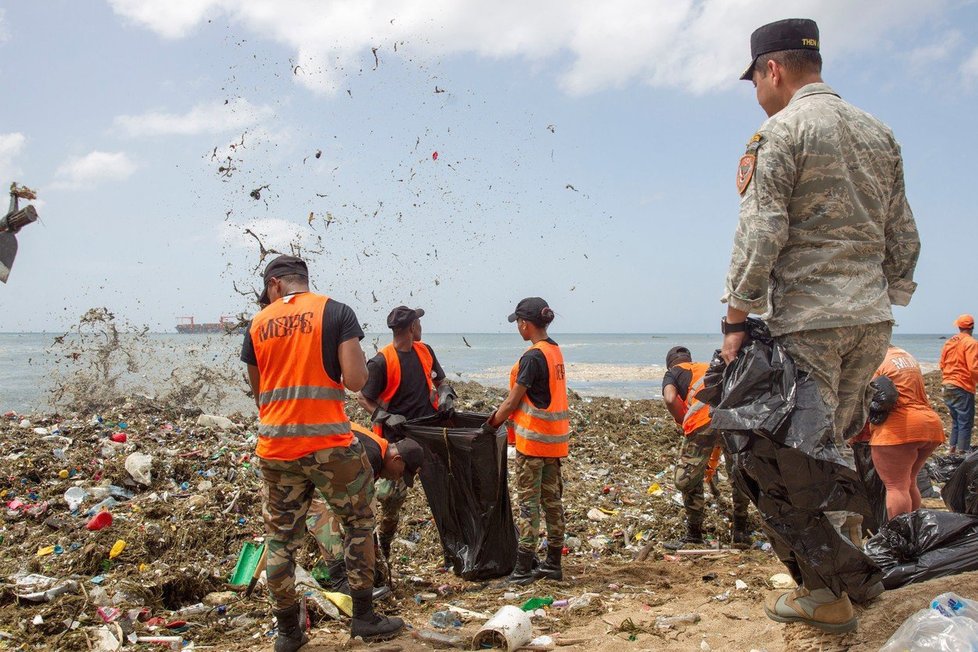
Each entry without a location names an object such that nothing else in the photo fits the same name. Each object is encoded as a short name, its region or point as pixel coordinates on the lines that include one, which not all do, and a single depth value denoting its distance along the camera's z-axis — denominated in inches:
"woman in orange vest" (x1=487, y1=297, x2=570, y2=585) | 188.2
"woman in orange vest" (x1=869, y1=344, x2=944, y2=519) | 184.7
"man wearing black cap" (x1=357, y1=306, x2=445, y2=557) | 195.3
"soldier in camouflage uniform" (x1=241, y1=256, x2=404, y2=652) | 132.5
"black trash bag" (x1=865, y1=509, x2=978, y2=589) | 129.0
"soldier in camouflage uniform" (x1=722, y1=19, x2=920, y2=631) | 96.3
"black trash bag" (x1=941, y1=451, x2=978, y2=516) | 147.4
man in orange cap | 366.3
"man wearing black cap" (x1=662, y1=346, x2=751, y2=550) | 215.8
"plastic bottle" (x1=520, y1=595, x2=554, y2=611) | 161.2
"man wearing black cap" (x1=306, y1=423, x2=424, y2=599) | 158.7
